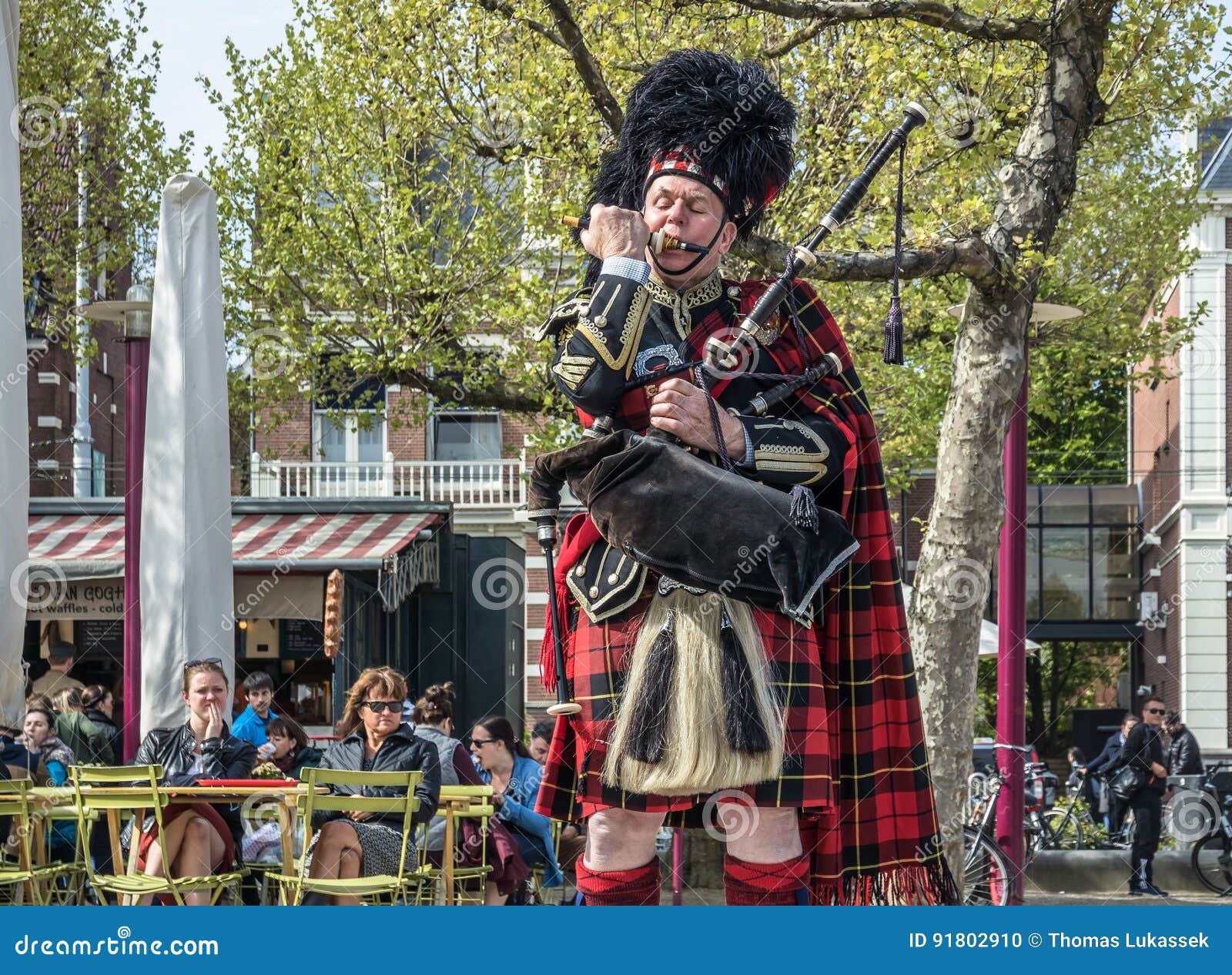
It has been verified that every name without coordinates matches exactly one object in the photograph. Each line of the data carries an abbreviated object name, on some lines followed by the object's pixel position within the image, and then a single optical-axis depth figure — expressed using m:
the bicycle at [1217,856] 13.68
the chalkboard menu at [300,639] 19.50
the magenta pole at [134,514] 9.45
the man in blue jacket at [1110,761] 15.97
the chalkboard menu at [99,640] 19.05
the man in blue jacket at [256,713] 9.89
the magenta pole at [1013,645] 10.29
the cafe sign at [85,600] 15.36
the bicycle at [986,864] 10.16
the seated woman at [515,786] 8.70
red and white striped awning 15.54
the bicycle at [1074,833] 15.29
